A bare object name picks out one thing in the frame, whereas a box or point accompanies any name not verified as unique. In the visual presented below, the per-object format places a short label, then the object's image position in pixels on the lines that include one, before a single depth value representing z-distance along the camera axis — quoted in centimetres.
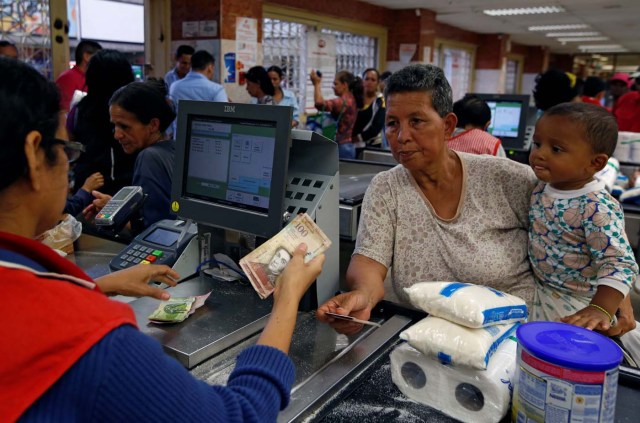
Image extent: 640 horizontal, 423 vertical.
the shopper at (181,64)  557
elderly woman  140
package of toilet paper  87
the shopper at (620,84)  660
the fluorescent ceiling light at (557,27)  1110
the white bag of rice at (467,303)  94
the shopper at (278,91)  538
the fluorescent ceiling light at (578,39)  1351
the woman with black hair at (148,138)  188
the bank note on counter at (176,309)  115
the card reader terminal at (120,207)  164
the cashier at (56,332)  53
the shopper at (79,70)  443
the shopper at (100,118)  254
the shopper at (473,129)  321
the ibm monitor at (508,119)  492
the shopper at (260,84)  523
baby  134
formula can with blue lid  71
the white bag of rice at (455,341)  87
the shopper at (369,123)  562
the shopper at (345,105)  540
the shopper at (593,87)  598
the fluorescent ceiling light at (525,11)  899
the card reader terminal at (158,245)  143
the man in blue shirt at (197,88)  461
